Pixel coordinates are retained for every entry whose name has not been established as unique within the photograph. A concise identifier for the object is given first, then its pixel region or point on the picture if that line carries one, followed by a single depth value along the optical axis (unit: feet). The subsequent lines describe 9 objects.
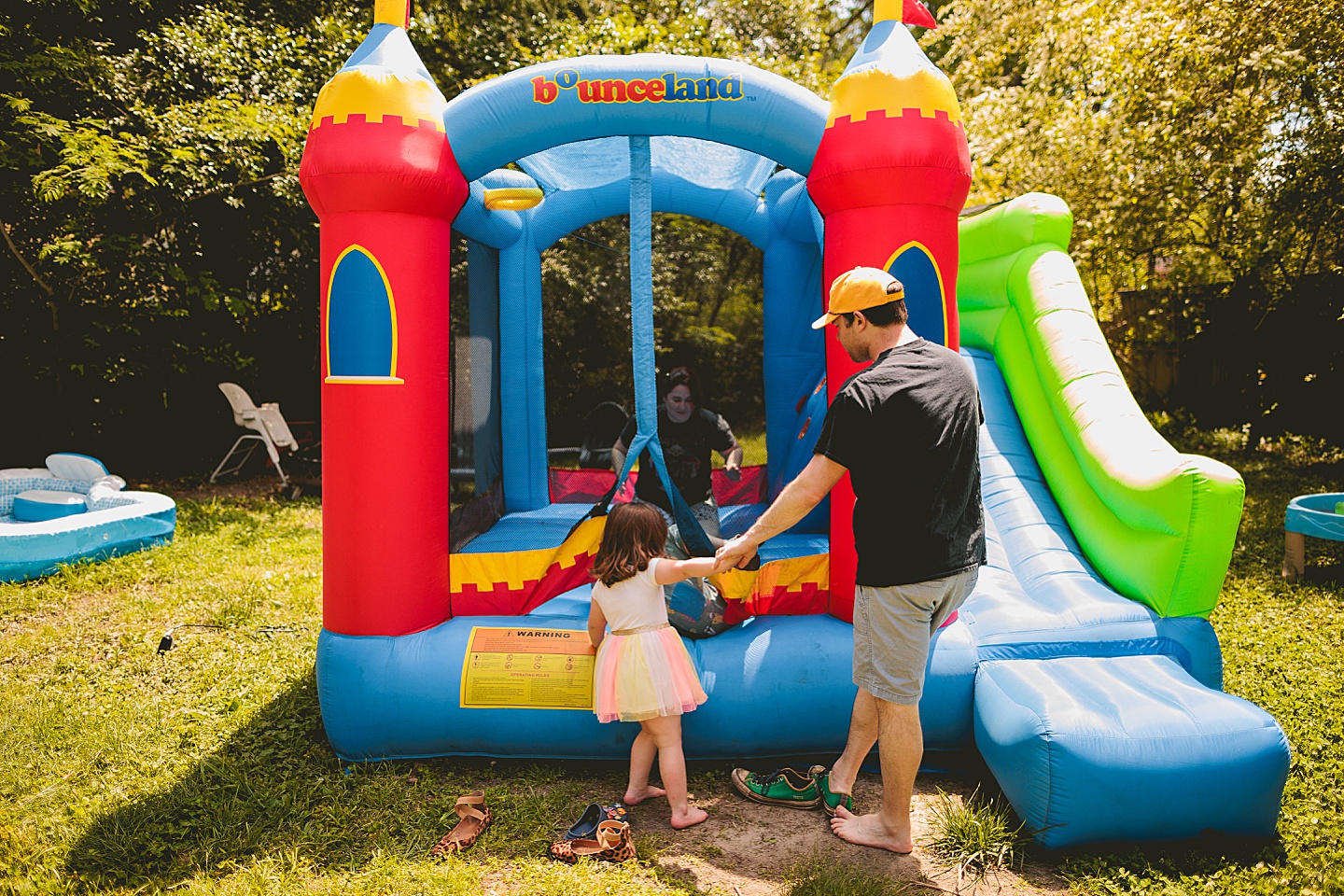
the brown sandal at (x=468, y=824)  8.67
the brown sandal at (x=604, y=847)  8.43
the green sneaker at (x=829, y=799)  9.27
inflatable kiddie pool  17.51
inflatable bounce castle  9.98
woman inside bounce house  13.37
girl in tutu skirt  9.01
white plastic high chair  26.02
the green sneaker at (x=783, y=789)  9.53
